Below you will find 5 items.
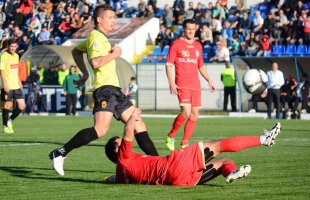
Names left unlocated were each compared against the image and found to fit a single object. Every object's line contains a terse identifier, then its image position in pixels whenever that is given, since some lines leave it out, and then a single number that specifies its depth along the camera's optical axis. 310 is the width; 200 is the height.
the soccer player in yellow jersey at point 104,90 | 13.15
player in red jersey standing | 18.80
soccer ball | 16.77
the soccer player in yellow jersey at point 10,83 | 23.69
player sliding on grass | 11.06
